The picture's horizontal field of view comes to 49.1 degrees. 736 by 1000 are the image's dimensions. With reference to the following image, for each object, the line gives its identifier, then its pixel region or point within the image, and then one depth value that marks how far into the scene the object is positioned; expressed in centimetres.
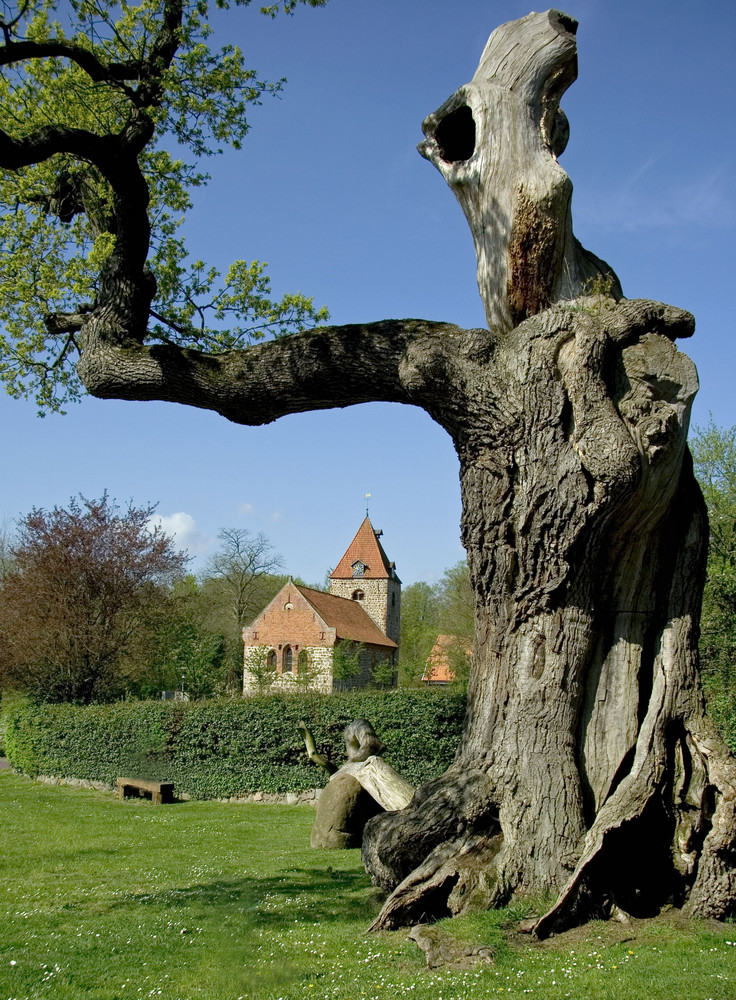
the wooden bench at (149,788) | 1794
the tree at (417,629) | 4959
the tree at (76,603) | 2394
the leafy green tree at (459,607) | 3844
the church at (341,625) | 4597
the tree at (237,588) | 5694
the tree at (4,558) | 4466
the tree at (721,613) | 1486
